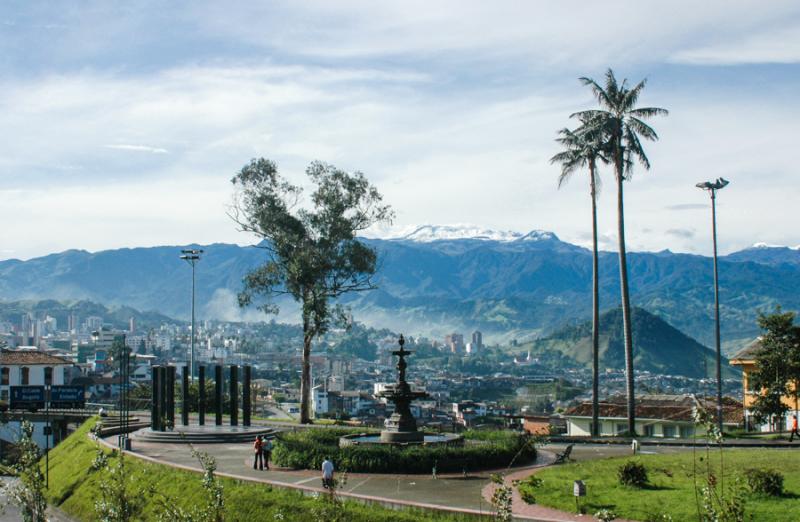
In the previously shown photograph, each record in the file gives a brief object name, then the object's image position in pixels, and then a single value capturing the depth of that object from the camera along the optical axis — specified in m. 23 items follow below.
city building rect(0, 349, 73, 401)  87.31
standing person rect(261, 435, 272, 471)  31.17
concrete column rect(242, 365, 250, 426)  45.88
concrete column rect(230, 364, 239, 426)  46.48
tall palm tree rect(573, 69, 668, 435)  43.19
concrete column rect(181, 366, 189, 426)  45.94
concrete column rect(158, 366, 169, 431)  43.69
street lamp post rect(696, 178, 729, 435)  44.31
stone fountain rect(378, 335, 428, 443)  34.09
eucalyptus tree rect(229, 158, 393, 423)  50.25
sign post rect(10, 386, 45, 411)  60.44
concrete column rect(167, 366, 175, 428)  44.33
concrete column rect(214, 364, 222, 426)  45.84
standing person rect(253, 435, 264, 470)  31.03
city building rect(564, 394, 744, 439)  58.75
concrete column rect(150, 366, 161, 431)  43.65
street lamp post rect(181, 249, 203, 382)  63.00
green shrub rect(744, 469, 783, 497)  22.09
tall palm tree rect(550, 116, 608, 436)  43.56
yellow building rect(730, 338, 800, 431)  50.38
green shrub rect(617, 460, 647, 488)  24.70
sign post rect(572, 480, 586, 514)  22.44
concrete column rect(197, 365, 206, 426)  47.12
